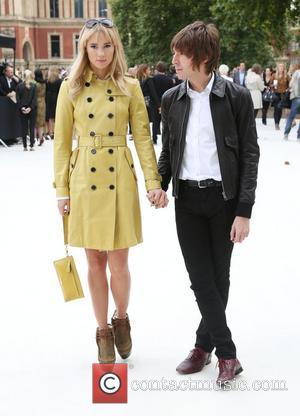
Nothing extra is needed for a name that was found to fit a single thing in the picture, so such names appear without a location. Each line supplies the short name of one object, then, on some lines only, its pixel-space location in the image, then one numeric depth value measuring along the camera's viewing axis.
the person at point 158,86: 15.80
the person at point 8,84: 16.50
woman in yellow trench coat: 3.57
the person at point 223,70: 16.86
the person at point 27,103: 15.67
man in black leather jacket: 3.38
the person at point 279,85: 19.30
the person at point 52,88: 17.28
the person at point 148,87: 15.75
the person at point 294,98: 16.56
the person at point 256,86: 18.97
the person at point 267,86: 21.44
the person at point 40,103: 17.23
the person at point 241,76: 20.09
